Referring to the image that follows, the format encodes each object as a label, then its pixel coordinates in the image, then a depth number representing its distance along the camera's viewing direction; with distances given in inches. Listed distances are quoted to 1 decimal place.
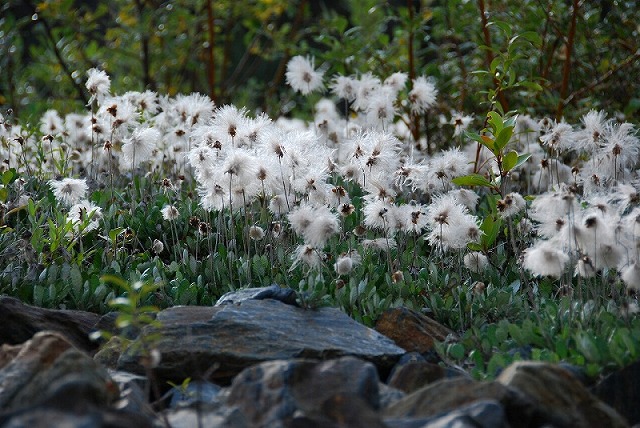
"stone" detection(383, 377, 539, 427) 207.3
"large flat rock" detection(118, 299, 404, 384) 267.3
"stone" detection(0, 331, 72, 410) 220.5
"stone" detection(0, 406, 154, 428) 160.1
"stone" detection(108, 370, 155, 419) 219.6
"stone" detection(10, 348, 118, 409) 191.3
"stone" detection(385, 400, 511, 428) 186.1
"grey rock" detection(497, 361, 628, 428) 210.1
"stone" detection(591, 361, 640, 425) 233.6
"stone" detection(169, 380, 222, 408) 239.7
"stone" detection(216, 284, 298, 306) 302.8
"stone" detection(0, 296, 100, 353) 286.8
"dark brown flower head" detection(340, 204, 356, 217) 348.5
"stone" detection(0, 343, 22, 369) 241.1
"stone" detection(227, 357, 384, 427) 200.4
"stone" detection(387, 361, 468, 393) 240.5
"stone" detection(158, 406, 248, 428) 196.1
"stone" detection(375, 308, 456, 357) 293.7
